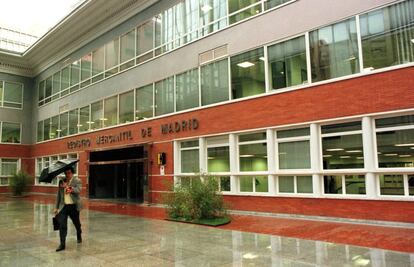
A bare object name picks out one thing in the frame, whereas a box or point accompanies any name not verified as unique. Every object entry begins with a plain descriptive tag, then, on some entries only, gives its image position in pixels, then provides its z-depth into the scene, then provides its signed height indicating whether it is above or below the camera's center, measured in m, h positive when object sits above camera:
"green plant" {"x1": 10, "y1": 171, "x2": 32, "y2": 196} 28.11 -0.42
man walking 8.42 -0.52
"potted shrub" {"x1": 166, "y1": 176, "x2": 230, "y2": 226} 11.59 -0.94
